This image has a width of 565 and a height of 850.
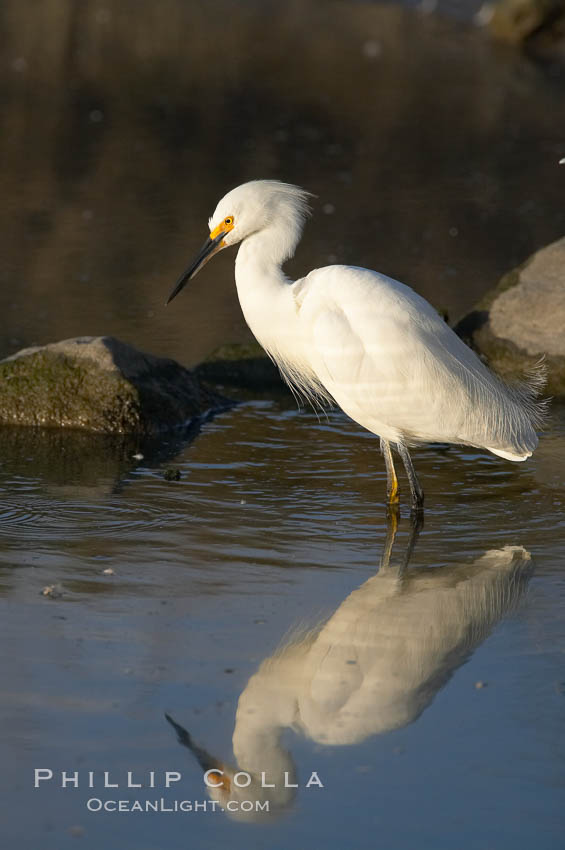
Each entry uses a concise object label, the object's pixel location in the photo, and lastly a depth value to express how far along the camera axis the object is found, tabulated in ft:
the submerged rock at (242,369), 52.47
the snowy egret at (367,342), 35.40
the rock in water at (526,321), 49.60
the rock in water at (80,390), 44.42
